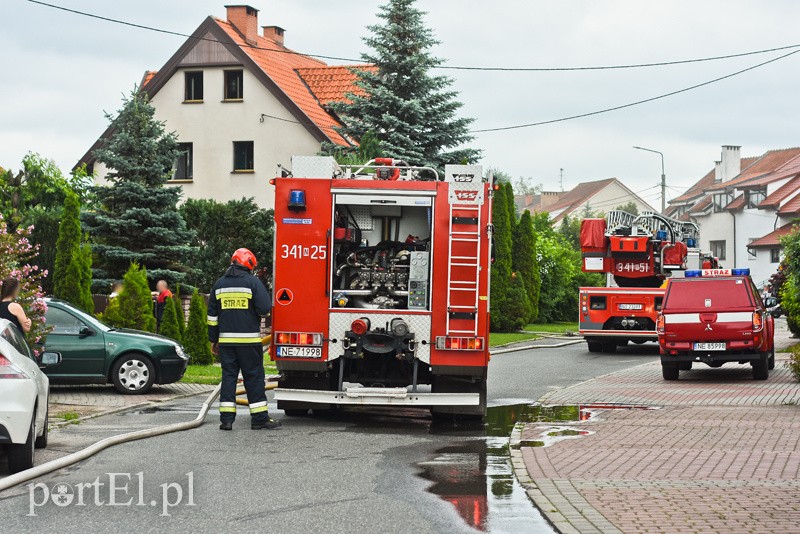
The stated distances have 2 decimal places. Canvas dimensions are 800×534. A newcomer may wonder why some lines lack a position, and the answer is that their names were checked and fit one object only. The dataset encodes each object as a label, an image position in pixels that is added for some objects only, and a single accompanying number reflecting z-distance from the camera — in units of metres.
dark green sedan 16.53
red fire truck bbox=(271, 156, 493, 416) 13.22
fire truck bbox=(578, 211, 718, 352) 28.02
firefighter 12.95
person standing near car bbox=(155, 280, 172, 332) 23.50
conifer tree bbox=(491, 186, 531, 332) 39.31
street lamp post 49.47
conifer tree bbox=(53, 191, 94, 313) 20.80
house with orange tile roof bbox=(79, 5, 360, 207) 41.34
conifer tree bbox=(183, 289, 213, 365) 22.35
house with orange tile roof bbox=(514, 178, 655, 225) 110.62
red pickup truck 19.81
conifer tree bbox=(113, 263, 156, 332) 20.70
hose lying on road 8.95
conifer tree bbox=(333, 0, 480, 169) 38.31
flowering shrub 14.86
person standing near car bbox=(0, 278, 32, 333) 12.56
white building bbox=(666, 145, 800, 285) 73.75
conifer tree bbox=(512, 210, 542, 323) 44.00
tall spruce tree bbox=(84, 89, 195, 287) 28.94
